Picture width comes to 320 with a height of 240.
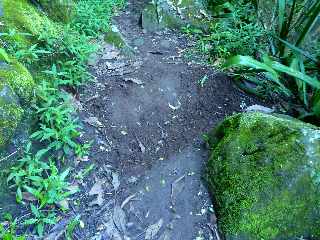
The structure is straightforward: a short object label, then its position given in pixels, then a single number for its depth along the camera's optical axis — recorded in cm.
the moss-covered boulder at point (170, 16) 315
